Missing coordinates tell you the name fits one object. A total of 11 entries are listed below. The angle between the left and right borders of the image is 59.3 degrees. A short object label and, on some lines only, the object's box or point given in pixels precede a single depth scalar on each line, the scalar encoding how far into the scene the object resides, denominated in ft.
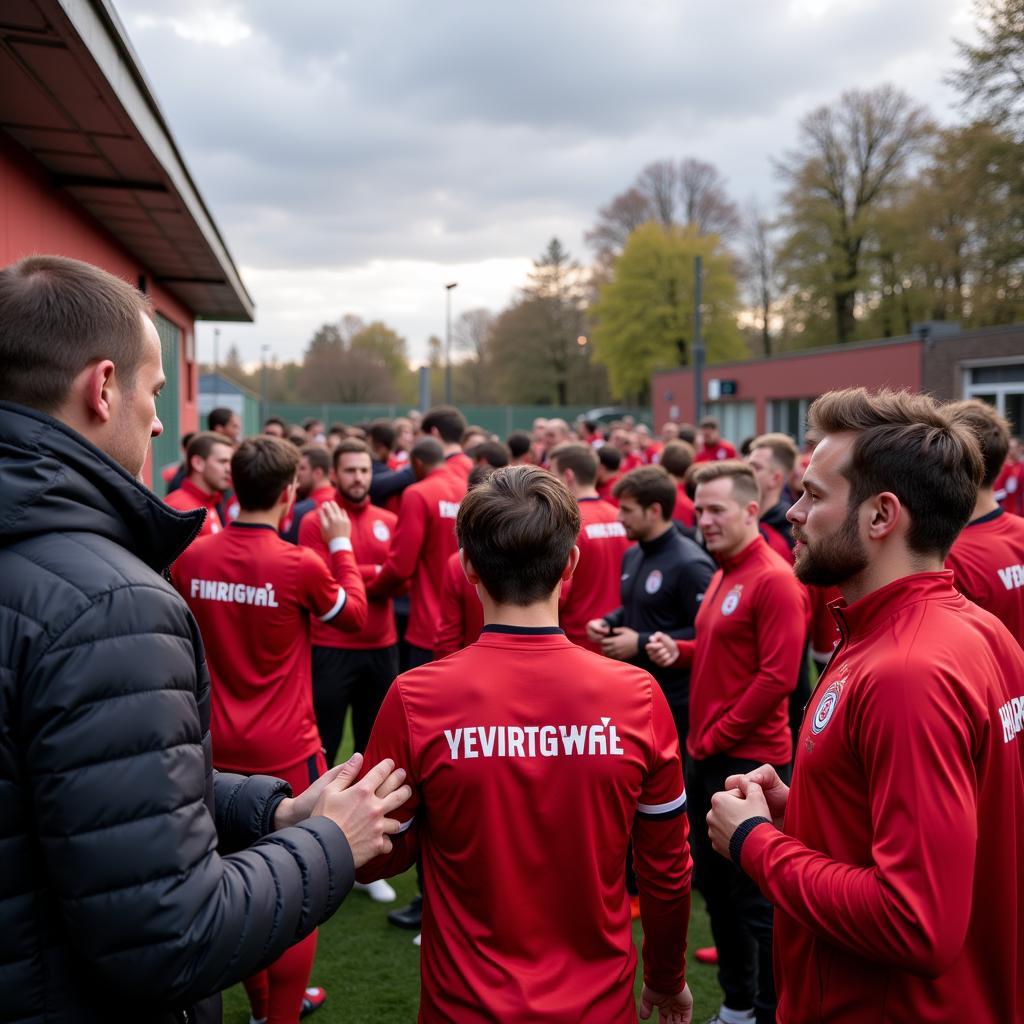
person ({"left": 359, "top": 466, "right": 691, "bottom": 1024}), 6.73
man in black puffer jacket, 4.48
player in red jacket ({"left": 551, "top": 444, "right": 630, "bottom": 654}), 18.29
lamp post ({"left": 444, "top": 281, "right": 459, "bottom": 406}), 117.29
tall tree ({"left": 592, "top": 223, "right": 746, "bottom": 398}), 160.71
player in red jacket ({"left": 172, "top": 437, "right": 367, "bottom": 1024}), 12.67
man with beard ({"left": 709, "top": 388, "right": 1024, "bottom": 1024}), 5.59
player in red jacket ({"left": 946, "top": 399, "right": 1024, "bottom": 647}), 13.08
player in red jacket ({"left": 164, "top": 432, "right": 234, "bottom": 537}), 20.26
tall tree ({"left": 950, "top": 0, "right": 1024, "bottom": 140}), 83.56
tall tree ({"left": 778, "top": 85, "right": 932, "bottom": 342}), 134.51
